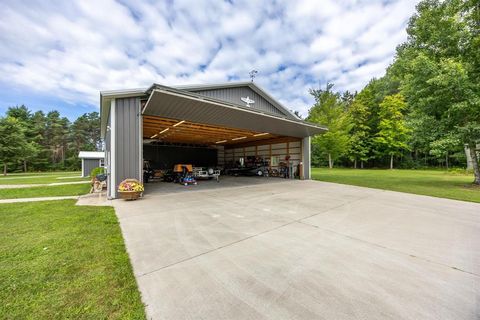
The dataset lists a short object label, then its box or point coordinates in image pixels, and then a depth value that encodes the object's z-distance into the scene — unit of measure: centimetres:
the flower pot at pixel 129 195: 659
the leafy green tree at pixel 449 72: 900
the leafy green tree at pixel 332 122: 2544
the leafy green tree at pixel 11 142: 2109
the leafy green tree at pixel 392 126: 2547
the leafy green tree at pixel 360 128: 2891
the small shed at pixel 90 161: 1898
